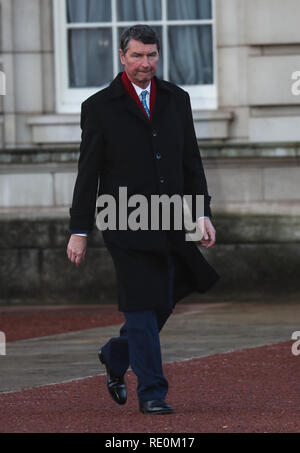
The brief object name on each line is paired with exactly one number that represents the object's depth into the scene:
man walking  12.84
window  25.92
